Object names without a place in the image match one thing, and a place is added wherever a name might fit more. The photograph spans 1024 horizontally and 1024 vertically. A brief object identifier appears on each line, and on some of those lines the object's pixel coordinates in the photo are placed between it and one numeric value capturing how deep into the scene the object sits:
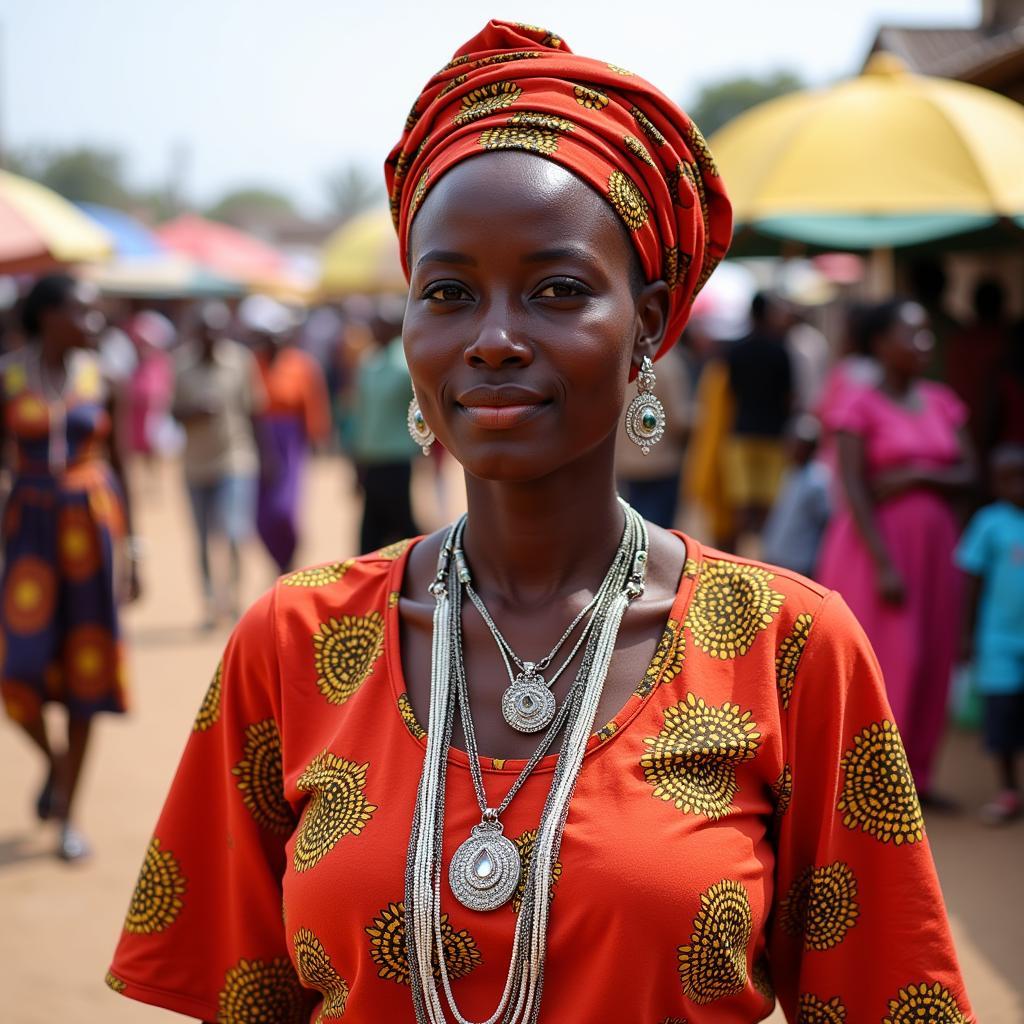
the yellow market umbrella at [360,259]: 19.28
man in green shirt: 8.48
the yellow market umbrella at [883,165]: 6.03
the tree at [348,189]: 110.97
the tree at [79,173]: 71.75
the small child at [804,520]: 7.35
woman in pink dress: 5.61
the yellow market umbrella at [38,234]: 7.62
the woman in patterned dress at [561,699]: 1.72
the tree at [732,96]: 65.31
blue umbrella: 19.56
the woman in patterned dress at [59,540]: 5.66
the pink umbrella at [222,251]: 23.27
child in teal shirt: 5.89
